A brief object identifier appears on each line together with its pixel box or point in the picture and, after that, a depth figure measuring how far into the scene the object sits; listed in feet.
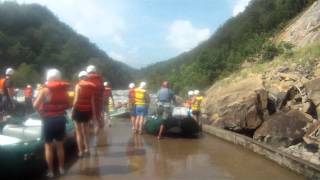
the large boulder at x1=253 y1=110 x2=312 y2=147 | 25.28
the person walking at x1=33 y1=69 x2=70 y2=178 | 15.74
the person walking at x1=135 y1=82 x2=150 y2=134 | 27.60
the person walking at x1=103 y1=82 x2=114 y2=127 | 30.79
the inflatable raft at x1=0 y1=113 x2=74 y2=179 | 14.82
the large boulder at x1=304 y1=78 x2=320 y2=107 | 33.09
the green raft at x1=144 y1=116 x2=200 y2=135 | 27.60
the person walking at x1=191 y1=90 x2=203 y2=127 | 33.60
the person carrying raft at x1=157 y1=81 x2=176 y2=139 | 28.80
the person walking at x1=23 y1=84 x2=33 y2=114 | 37.46
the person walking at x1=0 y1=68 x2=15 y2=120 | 26.87
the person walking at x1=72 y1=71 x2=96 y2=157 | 19.07
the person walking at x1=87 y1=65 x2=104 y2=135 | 19.57
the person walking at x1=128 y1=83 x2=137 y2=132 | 28.39
